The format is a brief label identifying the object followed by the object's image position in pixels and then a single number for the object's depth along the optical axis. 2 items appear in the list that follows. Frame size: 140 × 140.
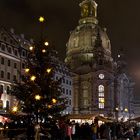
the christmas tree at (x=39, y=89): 14.32
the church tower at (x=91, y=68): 66.58
